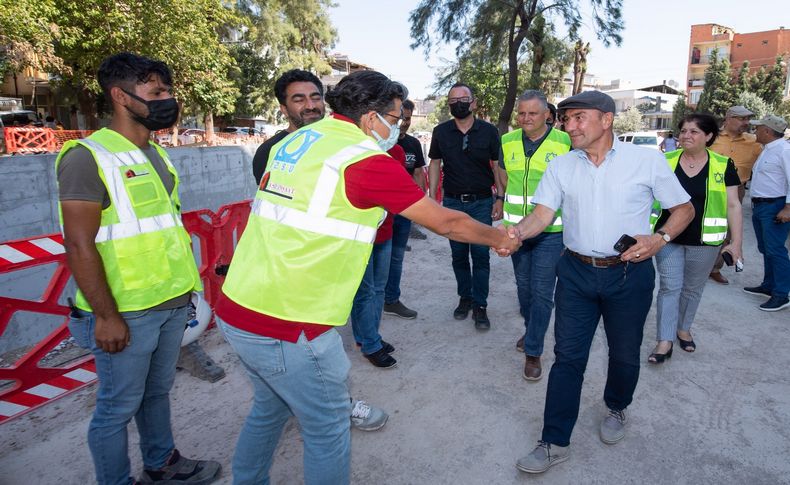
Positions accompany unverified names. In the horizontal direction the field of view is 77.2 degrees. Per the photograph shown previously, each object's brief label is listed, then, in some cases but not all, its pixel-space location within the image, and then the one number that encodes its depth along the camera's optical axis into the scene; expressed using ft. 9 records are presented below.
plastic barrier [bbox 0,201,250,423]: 9.05
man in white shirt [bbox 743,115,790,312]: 16.70
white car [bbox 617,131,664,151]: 80.07
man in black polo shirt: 14.70
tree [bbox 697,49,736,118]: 118.93
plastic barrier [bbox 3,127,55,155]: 48.08
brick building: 152.76
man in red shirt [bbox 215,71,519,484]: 5.51
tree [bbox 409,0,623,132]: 60.90
